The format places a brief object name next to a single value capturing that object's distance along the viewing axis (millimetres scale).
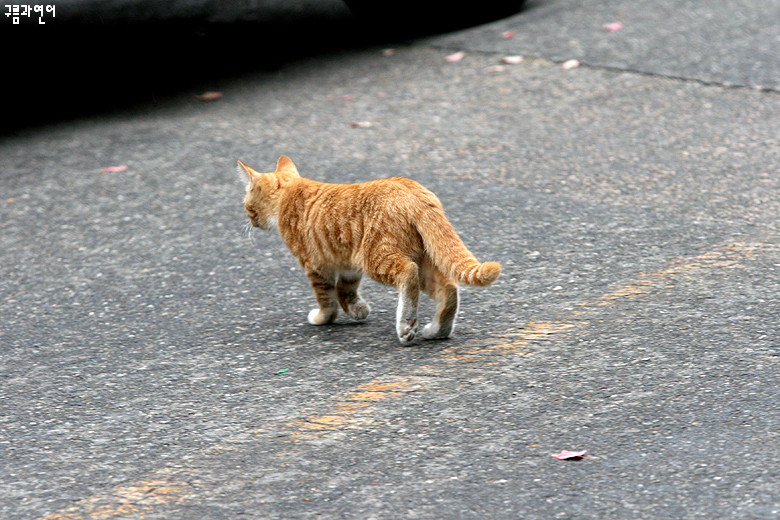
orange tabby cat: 8258
